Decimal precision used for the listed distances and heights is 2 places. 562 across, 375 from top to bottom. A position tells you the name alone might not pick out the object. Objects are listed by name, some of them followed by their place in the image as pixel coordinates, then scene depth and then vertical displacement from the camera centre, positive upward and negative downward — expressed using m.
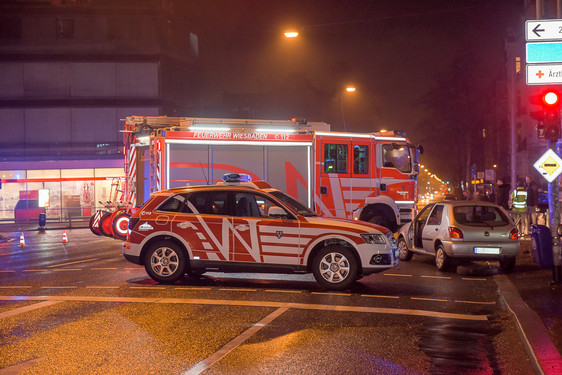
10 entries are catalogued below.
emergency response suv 10.75 -0.84
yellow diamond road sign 13.27 +0.38
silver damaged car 13.02 -1.02
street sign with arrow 12.96 +3.15
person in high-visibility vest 21.55 -0.75
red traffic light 12.75 +1.72
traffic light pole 10.98 -0.75
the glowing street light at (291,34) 19.40 +4.74
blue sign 12.98 +2.70
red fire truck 16.25 +0.75
